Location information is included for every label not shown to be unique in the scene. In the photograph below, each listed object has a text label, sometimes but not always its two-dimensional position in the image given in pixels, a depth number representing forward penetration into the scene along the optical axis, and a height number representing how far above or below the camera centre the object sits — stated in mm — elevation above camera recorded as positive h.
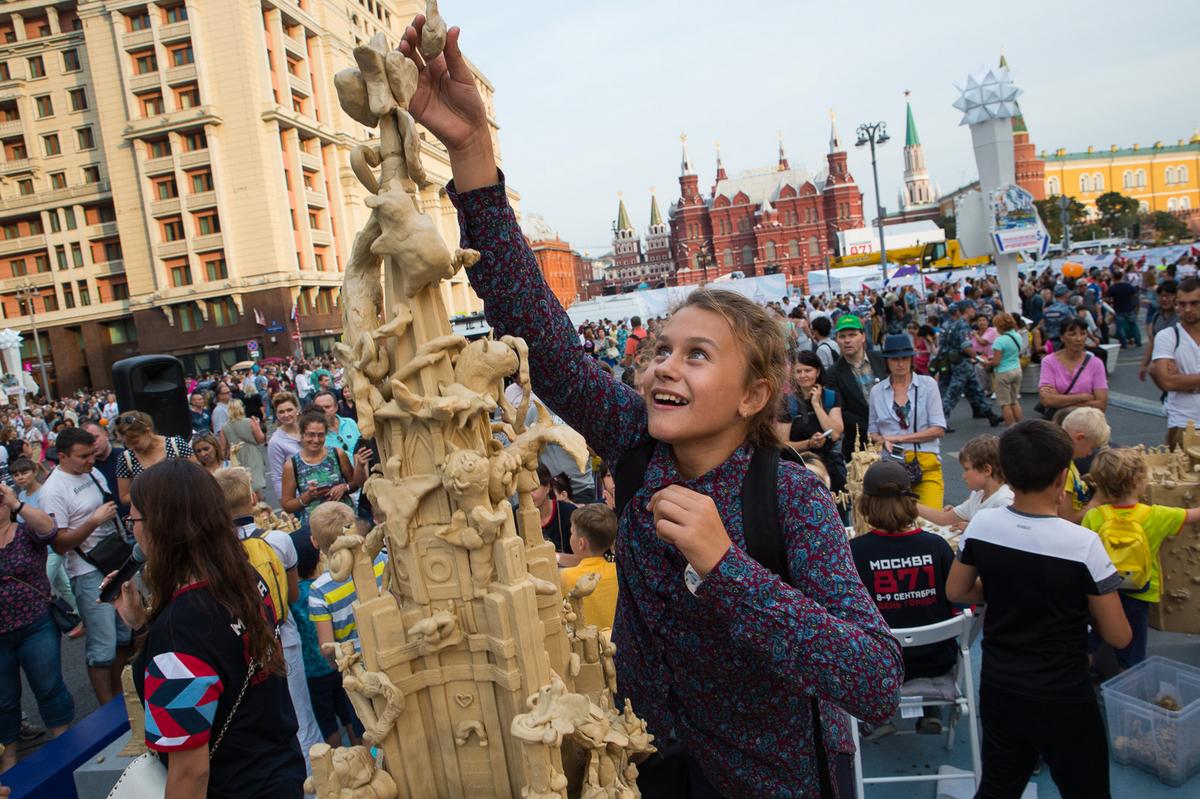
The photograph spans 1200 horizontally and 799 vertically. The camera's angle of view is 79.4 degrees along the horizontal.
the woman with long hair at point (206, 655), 2027 -824
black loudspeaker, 5805 -91
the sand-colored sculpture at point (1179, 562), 3889 -1672
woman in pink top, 5777 -916
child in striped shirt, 3596 -1216
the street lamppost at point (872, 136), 20422 +4232
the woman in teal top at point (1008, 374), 9391 -1326
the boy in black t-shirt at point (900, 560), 3420 -1297
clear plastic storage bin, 3346 -2172
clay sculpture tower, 1445 -441
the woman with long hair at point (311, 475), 5629 -911
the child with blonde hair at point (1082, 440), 4230 -1082
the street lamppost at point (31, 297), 29859 +4412
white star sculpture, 14805 +3582
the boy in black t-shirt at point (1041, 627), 2580 -1324
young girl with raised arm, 1174 -419
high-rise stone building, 31719 +8993
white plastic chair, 3268 -1902
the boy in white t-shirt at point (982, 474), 3980 -1106
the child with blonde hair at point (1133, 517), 3486 -1284
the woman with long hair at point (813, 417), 5641 -963
